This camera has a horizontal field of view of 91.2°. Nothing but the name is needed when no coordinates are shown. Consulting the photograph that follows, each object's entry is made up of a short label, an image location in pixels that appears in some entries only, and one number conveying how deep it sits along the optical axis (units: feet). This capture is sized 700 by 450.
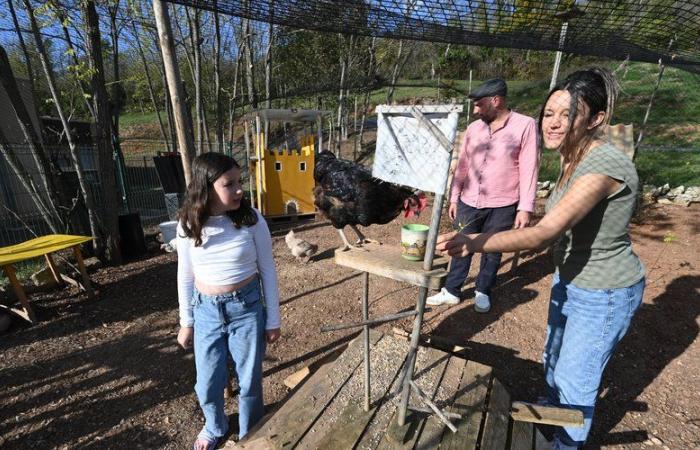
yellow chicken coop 23.59
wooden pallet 6.18
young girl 6.32
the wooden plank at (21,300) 11.69
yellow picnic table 11.73
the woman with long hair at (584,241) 4.67
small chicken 17.43
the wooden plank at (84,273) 13.70
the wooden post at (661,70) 9.73
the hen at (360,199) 7.51
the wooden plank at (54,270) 14.19
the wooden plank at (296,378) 9.22
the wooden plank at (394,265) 4.66
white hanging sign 4.33
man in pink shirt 9.98
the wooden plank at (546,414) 6.10
